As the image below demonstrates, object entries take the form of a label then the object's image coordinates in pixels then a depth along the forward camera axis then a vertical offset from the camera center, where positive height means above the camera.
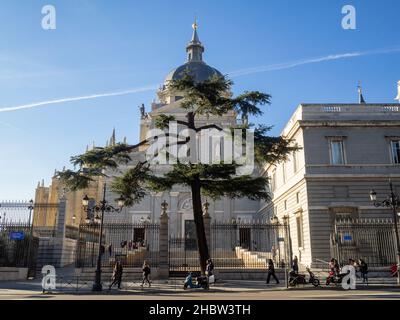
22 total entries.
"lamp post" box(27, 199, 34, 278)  21.91 +1.48
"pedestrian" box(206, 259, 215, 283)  19.00 -0.82
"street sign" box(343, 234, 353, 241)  24.22 +1.00
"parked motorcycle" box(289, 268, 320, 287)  18.80 -1.21
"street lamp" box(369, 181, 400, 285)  18.86 +2.44
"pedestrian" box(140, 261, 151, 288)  19.35 -0.89
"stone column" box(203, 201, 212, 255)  24.38 +1.83
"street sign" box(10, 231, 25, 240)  21.92 +0.98
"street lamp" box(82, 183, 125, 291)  17.39 -0.76
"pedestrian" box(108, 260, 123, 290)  18.67 -0.95
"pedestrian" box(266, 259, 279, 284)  20.08 -0.86
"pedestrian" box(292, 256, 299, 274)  20.08 -0.61
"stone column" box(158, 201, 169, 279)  22.48 +0.14
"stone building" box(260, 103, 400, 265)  28.34 +6.42
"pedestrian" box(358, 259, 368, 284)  19.77 -0.74
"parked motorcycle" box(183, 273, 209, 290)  17.95 -1.34
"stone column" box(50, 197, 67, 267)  25.92 +1.00
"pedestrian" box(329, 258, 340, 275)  19.30 -0.68
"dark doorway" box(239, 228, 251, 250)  35.08 +1.38
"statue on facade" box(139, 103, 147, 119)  66.22 +23.32
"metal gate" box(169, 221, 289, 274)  24.39 +0.19
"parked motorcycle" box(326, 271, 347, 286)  19.09 -1.14
